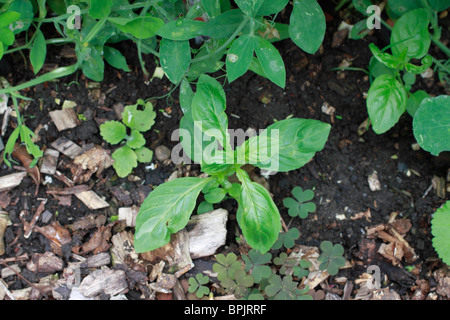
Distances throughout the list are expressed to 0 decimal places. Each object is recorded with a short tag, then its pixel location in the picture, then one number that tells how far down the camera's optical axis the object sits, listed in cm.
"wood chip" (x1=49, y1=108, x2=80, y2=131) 53
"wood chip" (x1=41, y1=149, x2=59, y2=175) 52
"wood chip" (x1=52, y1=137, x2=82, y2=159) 53
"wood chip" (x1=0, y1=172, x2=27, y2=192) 52
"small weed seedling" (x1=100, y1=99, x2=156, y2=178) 52
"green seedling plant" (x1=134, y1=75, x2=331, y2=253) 47
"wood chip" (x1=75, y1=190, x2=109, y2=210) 52
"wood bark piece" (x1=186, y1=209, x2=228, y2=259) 51
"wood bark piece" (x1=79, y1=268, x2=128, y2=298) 50
